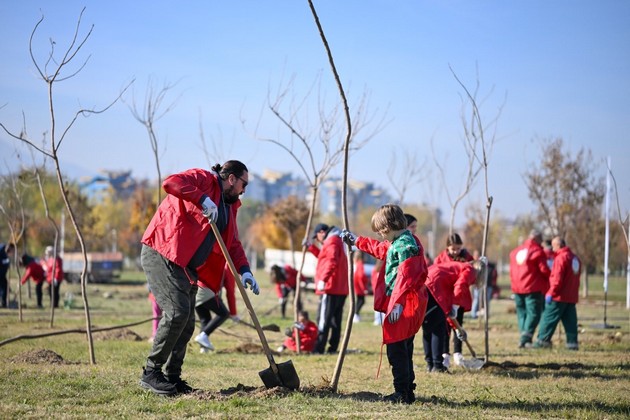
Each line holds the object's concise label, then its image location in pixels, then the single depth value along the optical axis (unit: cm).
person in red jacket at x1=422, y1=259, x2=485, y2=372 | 973
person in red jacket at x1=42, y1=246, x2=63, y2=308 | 2130
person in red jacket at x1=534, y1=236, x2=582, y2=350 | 1373
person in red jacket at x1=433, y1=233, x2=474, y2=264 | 1009
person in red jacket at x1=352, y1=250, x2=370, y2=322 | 2172
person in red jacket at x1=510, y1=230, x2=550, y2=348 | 1444
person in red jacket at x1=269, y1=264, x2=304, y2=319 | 2008
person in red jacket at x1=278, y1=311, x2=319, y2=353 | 1249
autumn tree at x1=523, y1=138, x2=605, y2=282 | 2764
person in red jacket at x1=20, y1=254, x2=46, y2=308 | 2175
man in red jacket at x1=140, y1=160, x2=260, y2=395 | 662
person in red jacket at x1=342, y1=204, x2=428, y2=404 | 693
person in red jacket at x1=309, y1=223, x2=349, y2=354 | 1220
